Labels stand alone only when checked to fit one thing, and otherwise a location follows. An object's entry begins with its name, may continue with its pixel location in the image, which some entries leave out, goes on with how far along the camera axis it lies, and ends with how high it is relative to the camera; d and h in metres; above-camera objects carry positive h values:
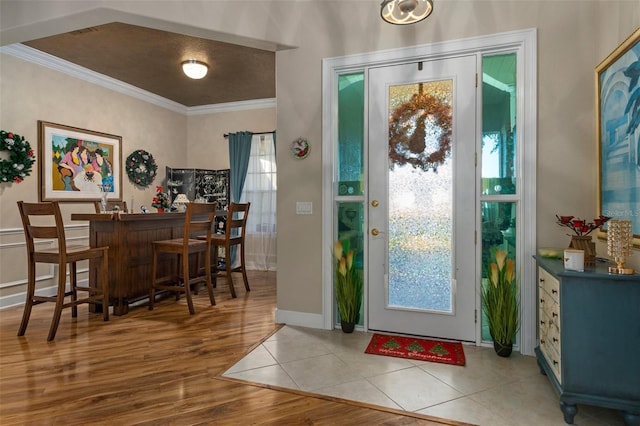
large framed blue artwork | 1.80 +0.44
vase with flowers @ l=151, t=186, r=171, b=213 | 4.30 +0.09
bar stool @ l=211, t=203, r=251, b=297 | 4.16 -0.39
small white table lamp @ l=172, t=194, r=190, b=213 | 4.96 +0.09
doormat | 2.48 -1.06
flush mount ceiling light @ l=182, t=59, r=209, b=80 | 4.12 +1.68
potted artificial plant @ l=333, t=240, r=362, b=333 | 2.96 -0.69
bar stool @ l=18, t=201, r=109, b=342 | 2.83 -0.41
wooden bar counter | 3.46 -0.41
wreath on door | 2.77 +0.64
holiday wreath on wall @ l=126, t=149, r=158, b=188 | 5.24 +0.65
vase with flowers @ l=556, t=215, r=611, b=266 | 2.02 -0.19
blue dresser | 1.68 -0.66
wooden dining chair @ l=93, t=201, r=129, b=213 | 3.97 +0.05
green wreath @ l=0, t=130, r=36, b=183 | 3.61 +0.55
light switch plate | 3.13 +0.02
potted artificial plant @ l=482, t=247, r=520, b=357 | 2.49 -0.69
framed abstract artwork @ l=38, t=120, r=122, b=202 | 4.08 +0.59
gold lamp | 1.68 -0.17
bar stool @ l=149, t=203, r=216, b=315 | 3.50 -0.41
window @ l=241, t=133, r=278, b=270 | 5.79 +0.13
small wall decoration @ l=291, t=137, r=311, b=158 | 3.12 +0.55
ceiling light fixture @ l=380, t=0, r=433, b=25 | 1.98 +1.16
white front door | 2.72 +0.08
